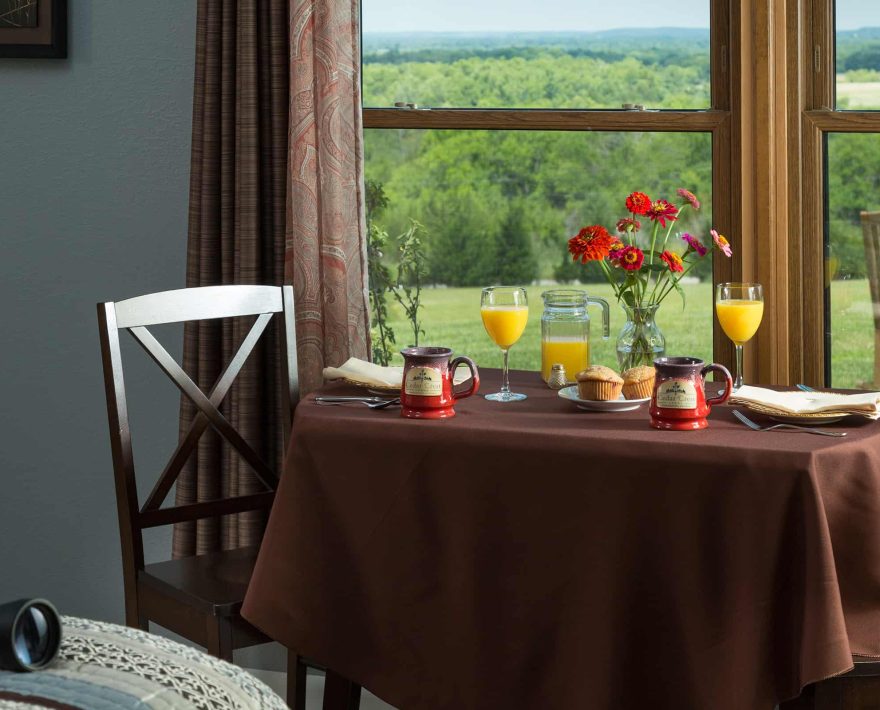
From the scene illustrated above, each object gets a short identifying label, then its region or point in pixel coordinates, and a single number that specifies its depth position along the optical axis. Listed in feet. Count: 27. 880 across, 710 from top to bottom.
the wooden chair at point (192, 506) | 11.67
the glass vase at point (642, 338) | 11.93
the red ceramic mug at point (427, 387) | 11.19
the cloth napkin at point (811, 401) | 10.89
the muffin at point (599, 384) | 11.30
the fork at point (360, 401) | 11.54
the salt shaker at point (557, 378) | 11.95
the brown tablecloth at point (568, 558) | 10.32
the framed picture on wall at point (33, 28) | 13.90
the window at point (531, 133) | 13.57
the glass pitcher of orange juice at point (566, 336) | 12.02
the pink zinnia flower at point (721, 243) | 11.99
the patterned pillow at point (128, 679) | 8.87
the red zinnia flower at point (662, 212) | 12.03
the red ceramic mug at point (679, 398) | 10.84
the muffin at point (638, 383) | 11.46
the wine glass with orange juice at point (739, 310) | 11.73
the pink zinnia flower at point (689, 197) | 12.10
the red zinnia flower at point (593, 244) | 11.83
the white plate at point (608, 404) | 11.29
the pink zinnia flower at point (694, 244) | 12.03
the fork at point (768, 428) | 10.68
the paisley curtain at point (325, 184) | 12.98
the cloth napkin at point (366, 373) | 11.90
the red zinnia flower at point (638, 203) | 12.01
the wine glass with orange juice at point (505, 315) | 11.76
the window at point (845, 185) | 13.33
